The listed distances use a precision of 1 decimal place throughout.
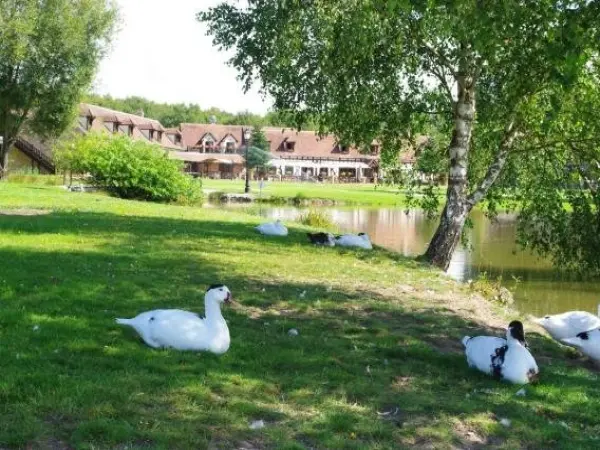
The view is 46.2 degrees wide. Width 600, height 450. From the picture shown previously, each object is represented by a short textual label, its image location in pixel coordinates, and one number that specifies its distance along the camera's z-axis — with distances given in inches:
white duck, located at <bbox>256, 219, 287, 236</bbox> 788.0
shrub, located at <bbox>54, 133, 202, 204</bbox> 1501.0
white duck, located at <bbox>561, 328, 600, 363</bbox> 357.7
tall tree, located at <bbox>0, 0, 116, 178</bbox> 1868.8
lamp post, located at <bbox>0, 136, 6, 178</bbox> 2048.7
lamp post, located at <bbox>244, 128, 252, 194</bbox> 2036.4
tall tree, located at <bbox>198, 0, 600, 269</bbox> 593.0
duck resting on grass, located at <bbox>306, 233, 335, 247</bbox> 740.0
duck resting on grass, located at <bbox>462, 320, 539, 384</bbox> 302.7
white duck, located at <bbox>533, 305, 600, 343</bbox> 414.0
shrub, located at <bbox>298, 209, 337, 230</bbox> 1156.5
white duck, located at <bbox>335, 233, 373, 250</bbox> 751.1
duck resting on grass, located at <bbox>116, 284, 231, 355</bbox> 289.9
